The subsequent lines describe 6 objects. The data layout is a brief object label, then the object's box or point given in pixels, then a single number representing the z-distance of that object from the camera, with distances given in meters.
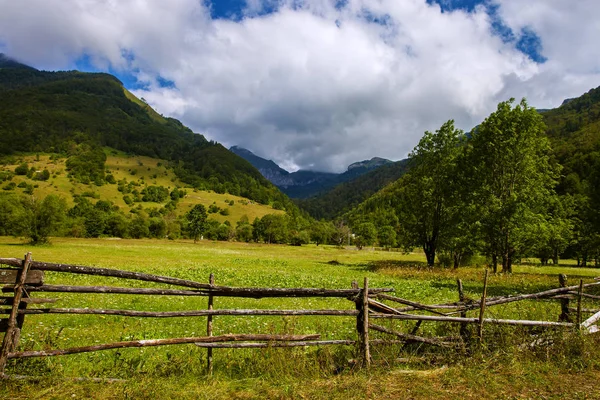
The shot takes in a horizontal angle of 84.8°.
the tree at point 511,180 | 32.97
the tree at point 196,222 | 137.50
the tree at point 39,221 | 62.84
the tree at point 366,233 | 137.01
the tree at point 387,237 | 140.09
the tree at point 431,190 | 39.88
